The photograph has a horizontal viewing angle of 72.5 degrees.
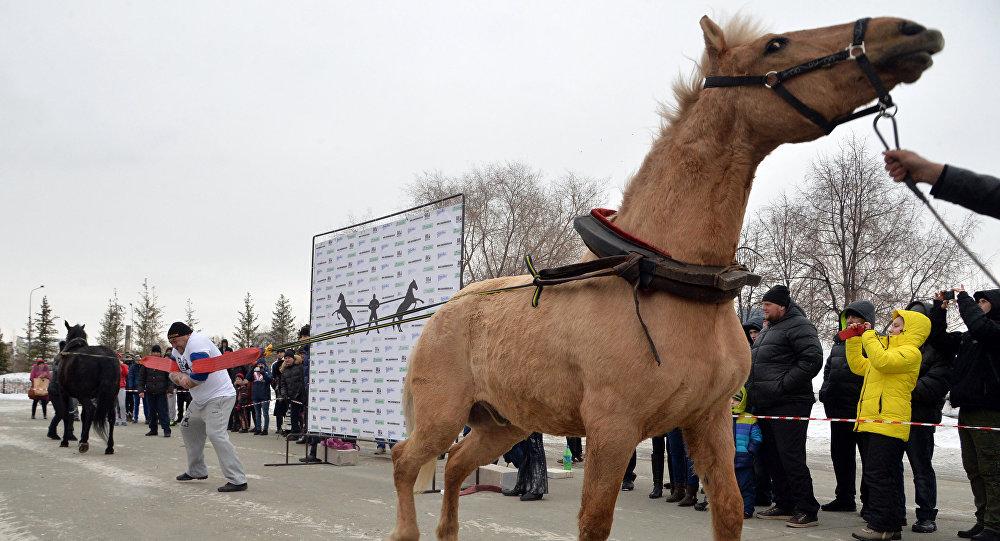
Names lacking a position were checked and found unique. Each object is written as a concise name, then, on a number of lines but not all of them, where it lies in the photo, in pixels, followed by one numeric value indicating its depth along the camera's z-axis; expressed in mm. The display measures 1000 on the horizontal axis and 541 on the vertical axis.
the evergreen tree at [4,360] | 51219
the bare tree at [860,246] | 23438
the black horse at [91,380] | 11898
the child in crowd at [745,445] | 6848
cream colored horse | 2762
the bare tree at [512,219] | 36219
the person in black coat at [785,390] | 6578
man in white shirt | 7852
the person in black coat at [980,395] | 5660
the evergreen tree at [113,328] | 52125
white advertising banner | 9422
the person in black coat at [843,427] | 7172
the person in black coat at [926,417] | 6211
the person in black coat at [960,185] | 2314
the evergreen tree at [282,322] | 52469
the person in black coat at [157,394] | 15180
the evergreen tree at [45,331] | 53656
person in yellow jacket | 5680
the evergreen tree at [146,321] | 51656
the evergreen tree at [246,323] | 52844
